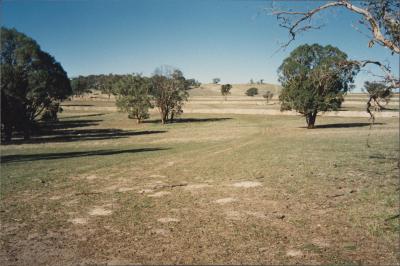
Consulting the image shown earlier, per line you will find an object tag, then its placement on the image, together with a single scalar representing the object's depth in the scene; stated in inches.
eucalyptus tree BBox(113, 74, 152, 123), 2866.6
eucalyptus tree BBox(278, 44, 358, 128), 1724.9
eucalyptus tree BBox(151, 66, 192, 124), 2906.0
